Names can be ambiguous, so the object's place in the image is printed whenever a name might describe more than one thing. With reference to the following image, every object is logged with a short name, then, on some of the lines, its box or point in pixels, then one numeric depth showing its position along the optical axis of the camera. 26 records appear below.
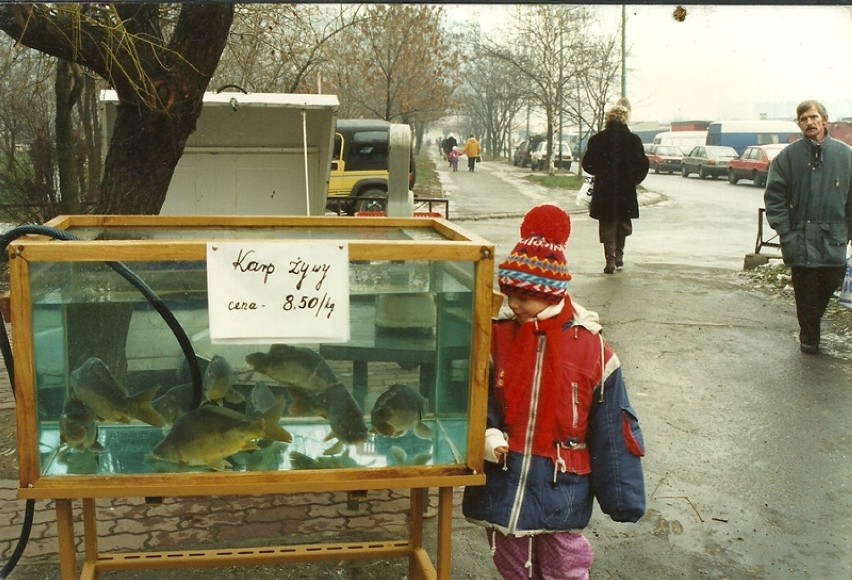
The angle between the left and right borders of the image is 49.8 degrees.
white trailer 8.30
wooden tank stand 3.26
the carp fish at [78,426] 2.60
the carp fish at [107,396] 2.61
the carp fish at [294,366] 2.62
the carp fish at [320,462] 2.62
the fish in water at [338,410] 2.71
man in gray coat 6.67
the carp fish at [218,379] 2.66
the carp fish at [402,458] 2.68
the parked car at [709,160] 35.88
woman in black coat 10.23
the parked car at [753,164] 30.80
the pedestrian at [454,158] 45.41
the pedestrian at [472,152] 44.66
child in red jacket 2.68
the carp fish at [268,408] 2.67
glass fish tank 2.43
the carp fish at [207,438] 2.60
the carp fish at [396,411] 2.74
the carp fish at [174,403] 2.66
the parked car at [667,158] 40.09
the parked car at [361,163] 17.12
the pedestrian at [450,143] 47.09
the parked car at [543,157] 47.88
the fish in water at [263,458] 2.62
